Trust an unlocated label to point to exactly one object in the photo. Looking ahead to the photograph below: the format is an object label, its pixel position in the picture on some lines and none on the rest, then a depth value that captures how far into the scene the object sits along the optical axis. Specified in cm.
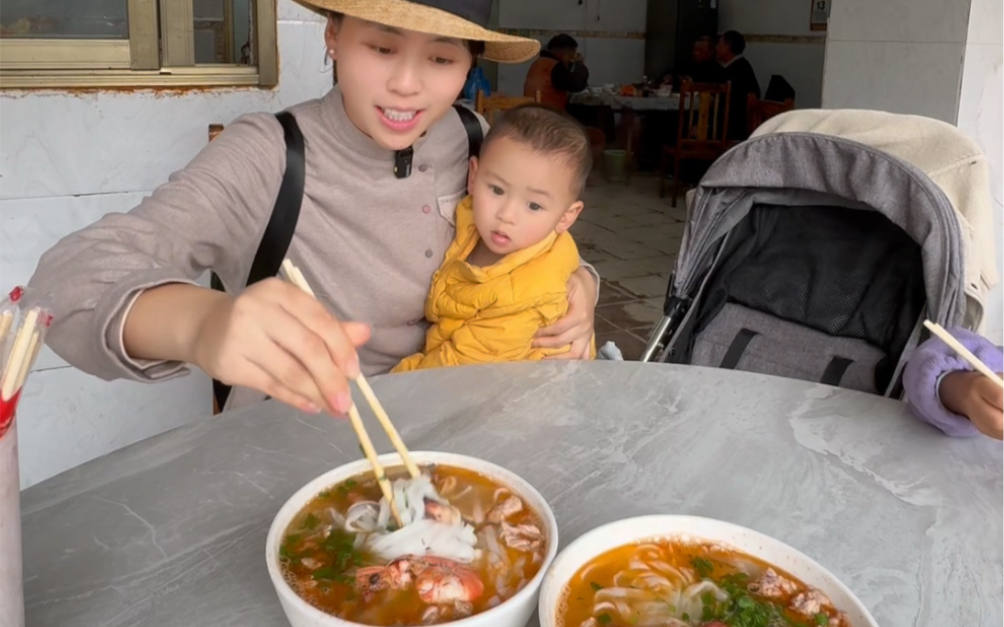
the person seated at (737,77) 858
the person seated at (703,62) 899
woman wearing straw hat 80
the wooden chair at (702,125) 768
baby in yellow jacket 177
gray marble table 91
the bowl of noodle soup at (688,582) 75
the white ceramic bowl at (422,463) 69
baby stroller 175
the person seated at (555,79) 872
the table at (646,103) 863
